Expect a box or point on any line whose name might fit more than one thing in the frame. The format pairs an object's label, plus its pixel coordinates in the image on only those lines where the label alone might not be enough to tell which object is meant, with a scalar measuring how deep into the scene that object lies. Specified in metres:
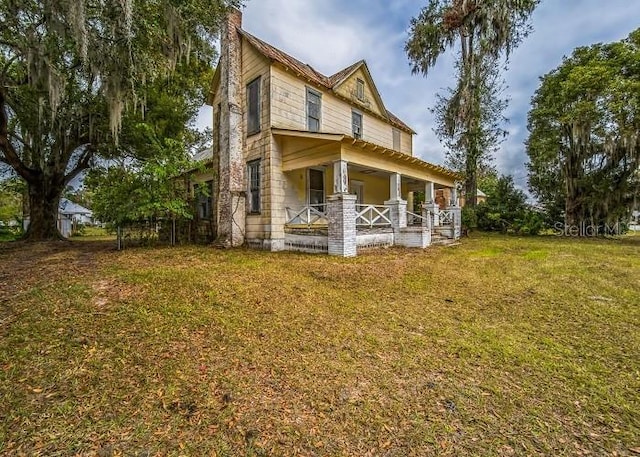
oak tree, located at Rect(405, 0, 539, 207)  14.87
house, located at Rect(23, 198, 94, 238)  21.16
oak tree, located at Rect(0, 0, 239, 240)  7.43
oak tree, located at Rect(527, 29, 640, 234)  11.66
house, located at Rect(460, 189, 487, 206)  27.08
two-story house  8.82
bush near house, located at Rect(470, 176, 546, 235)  15.80
